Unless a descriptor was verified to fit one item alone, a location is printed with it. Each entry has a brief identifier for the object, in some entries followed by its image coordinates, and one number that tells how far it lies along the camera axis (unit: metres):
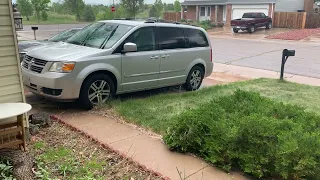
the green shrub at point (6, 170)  3.41
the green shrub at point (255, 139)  3.61
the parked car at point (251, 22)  30.58
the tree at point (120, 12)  42.98
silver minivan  5.64
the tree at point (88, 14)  48.78
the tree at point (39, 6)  41.78
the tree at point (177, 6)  54.00
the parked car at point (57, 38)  9.14
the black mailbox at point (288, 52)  9.37
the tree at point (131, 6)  43.78
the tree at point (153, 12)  52.97
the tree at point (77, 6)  48.84
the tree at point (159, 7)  54.44
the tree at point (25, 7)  43.88
